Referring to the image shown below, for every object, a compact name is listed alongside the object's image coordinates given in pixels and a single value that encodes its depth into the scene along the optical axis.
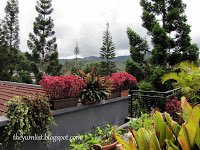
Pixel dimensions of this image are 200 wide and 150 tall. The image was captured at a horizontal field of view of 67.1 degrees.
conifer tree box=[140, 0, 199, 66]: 6.90
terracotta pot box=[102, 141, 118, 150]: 1.33
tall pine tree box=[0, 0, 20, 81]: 13.94
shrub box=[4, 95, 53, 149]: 2.00
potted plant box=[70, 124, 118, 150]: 1.60
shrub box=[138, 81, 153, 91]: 6.52
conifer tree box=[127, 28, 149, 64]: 7.53
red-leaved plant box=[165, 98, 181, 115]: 3.86
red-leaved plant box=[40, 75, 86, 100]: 2.47
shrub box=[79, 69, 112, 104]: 2.90
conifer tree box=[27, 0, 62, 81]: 13.26
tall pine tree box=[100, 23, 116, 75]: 15.04
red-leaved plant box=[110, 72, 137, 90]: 3.54
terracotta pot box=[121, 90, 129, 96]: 3.76
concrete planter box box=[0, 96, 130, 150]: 2.49
